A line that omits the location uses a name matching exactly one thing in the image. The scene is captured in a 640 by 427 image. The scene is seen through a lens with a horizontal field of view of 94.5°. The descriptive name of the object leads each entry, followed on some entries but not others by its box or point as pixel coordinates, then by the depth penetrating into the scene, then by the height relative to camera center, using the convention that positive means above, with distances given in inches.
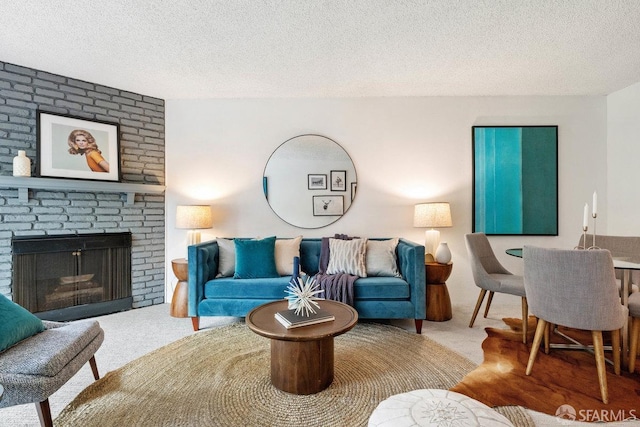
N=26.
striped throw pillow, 116.5 -17.4
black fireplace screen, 113.0 -24.3
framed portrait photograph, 116.9 +28.3
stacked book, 71.1 -25.9
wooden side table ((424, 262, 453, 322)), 116.3 -31.3
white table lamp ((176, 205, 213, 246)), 129.6 -1.9
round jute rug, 61.7 -42.2
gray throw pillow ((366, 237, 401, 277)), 116.5 -18.1
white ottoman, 37.3 -26.6
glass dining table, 76.1 -20.9
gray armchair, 51.1 -27.6
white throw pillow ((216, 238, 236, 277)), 120.2 -18.0
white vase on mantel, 107.8 +18.6
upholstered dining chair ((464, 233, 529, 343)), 100.1 -23.7
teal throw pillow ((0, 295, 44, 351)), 57.4 -22.3
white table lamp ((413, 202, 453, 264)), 127.9 -2.8
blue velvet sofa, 105.1 -28.4
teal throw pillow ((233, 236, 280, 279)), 116.9 -18.1
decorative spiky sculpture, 75.6 -23.0
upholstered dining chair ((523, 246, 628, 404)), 66.6 -18.6
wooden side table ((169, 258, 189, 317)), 120.3 -32.4
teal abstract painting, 140.0 +17.0
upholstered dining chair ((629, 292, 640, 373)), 76.4 -31.0
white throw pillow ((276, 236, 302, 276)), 123.3 -16.8
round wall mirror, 144.6 +17.1
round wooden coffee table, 67.2 -33.1
